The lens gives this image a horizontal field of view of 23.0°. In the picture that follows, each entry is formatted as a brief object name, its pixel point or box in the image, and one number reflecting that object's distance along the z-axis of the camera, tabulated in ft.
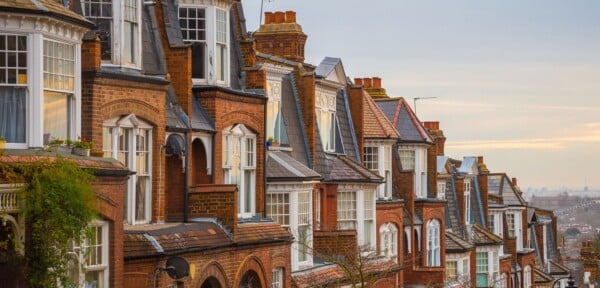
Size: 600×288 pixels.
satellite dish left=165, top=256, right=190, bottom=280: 94.17
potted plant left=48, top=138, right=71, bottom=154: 82.74
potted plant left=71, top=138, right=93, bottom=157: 85.35
